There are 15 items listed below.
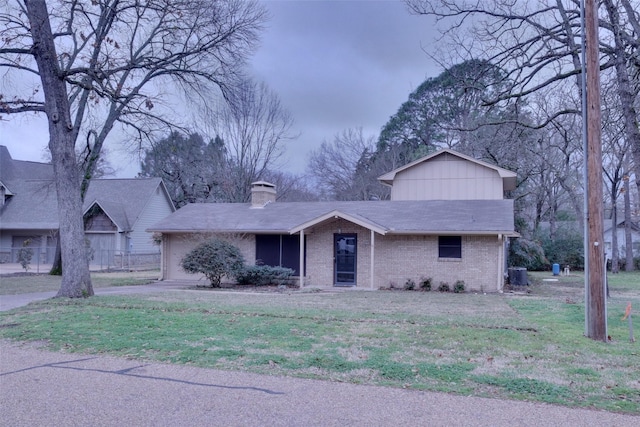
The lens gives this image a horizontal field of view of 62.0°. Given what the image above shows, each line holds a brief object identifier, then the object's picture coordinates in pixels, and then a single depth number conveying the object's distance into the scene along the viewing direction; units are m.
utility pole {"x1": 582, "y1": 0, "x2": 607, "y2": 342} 9.14
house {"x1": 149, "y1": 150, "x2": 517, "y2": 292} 19.19
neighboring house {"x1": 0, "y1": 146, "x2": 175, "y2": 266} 35.19
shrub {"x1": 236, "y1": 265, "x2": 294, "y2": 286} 20.41
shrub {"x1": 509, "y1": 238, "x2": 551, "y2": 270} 27.95
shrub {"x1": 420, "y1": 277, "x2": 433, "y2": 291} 19.47
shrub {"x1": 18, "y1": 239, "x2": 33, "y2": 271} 28.59
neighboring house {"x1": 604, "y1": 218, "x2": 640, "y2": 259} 40.09
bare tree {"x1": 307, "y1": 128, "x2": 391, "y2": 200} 41.03
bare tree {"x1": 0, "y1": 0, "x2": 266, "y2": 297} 14.25
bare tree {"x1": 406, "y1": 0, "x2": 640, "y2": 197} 12.70
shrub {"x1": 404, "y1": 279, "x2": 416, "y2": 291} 19.61
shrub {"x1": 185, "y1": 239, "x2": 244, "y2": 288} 19.34
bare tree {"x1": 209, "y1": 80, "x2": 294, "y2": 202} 37.91
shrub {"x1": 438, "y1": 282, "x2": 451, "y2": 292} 19.23
